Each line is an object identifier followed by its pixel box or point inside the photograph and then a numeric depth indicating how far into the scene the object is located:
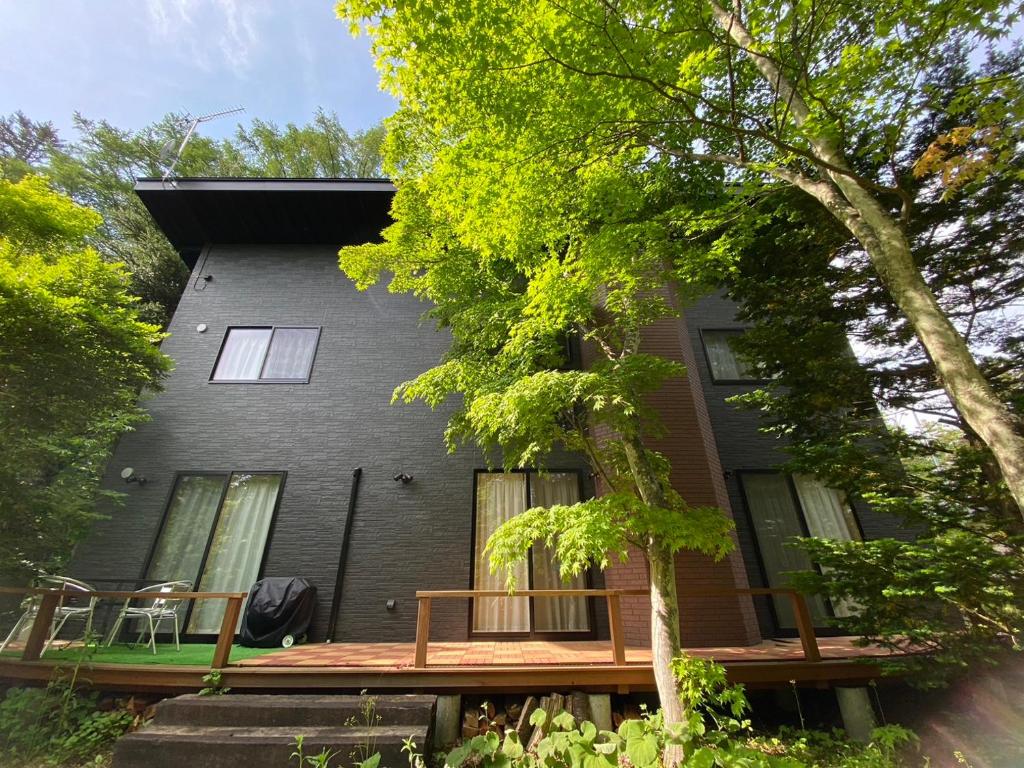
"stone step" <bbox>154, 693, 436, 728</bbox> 2.94
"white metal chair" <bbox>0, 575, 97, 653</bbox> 3.94
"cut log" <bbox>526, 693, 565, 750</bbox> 3.04
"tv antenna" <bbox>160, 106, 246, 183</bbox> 7.45
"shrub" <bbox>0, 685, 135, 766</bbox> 2.94
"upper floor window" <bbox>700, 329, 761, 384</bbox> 6.52
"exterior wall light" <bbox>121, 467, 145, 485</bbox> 5.62
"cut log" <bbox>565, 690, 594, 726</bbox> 3.22
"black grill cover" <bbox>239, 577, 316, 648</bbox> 4.65
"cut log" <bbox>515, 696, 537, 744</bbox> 3.13
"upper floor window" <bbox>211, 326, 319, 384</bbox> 6.70
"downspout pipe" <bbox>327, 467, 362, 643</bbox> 4.97
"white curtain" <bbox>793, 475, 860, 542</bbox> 5.30
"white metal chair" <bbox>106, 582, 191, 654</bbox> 4.30
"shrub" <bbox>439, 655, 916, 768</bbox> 1.96
